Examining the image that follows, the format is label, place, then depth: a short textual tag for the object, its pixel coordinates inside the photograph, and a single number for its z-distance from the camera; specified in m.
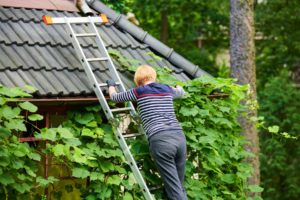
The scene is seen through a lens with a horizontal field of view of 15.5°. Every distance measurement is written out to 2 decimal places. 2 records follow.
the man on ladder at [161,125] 11.47
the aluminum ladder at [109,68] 11.83
